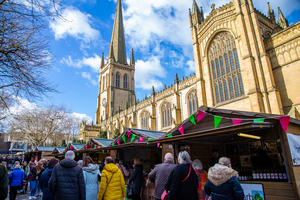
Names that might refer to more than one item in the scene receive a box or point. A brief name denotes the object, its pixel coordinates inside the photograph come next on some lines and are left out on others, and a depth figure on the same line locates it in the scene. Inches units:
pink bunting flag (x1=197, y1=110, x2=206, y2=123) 237.1
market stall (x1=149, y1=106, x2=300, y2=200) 173.0
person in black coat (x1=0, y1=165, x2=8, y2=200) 166.2
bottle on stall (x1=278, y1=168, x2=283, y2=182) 186.7
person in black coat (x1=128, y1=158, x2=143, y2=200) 215.5
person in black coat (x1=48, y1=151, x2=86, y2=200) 143.2
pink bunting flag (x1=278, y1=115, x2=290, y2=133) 170.5
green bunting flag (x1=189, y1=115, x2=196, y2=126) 246.2
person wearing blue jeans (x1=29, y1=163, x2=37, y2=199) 349.8
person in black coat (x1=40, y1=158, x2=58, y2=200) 210.1
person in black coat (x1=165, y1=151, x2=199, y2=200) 126.6
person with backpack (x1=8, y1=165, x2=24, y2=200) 287.0
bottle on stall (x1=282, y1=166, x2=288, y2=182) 183.4
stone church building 583.8
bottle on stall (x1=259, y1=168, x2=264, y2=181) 200.9
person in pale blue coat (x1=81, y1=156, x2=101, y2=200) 196.8
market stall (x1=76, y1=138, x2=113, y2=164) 463.0
